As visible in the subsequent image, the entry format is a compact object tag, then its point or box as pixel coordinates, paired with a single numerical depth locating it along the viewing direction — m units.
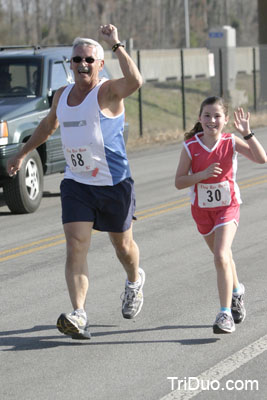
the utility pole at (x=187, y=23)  66.74
